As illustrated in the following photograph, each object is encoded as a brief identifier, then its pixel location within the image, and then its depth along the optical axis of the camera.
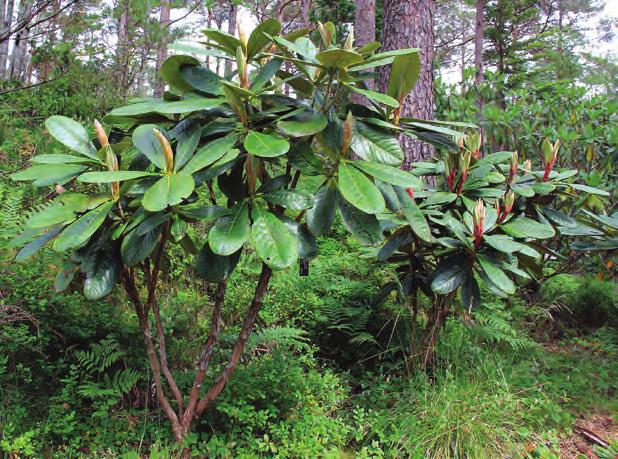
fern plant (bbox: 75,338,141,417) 2.11
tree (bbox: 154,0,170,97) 6.67
